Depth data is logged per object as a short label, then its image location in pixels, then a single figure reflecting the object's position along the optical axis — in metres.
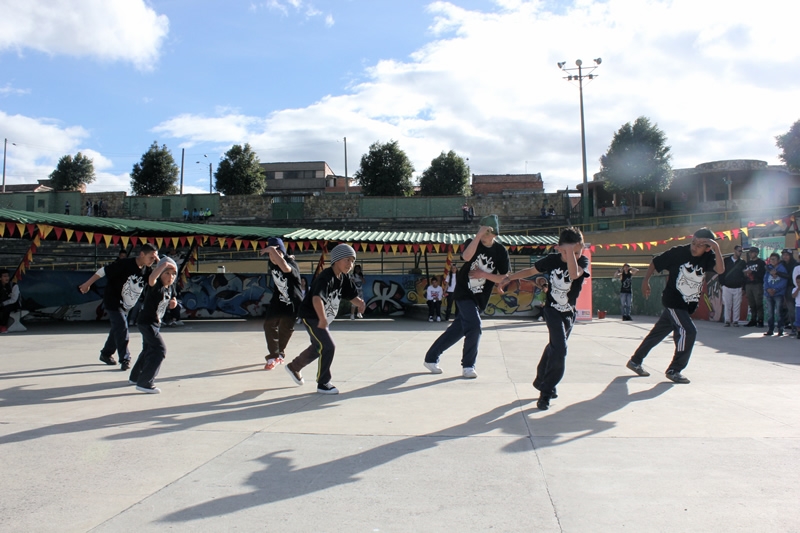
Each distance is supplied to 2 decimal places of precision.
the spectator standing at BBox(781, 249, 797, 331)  12.02
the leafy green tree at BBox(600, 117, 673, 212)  40.75
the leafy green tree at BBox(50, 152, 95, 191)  57.77
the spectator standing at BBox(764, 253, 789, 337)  12.05
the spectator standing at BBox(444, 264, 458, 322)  16.66
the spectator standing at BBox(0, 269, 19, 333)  13.04
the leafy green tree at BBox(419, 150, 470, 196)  52.78
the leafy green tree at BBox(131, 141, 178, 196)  53.94
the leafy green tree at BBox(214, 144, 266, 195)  53.28
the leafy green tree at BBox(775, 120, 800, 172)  41.81
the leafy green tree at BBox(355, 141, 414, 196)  51.44
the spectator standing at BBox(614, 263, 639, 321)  17.72
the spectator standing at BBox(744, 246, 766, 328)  13.32
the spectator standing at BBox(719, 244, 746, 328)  13.99
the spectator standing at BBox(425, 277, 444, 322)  16.89
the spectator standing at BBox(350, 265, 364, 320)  17.23
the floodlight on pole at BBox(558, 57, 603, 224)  37.27
